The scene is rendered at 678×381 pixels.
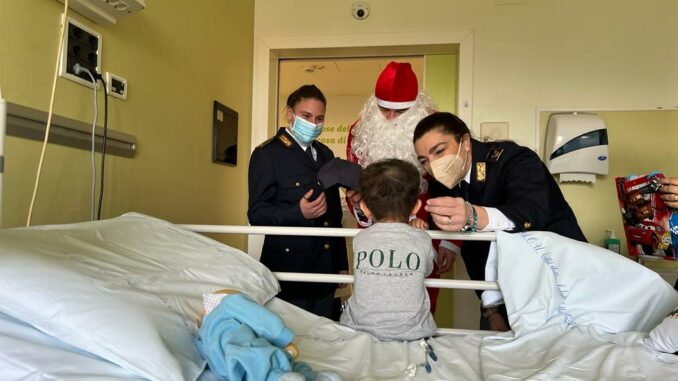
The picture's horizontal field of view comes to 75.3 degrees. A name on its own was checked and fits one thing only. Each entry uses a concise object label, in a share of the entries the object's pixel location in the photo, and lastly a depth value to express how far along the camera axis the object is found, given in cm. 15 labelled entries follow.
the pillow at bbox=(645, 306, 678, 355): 97
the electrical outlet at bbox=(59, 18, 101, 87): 139
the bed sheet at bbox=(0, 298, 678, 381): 71
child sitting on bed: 119
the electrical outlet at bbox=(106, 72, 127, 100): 158
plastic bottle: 254
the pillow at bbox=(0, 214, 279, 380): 70
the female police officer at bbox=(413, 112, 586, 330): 136
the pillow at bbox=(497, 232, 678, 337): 115
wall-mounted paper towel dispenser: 253
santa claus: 208
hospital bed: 70
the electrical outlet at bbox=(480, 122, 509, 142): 274
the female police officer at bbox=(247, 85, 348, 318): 180
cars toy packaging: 130
